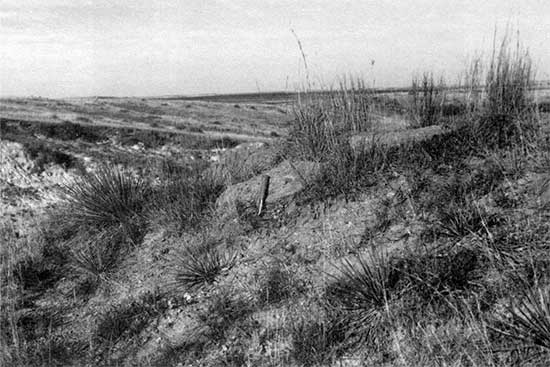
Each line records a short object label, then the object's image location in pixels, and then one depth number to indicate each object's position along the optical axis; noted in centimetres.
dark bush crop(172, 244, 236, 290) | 521
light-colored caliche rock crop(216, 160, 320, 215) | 590
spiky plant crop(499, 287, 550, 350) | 326
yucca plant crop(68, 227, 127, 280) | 606
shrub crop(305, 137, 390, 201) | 550
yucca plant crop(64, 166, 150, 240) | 679
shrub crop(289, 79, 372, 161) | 621
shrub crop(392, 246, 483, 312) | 392
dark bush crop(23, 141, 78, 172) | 1631
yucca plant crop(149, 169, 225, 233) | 625
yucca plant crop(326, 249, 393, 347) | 393
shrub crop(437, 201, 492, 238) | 451
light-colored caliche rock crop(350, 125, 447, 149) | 591
